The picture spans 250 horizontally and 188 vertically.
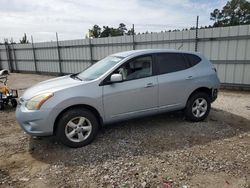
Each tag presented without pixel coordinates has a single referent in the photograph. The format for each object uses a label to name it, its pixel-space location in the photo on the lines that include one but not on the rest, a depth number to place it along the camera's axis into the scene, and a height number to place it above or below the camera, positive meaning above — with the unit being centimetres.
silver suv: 368 -89
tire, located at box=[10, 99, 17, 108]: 707 -176
